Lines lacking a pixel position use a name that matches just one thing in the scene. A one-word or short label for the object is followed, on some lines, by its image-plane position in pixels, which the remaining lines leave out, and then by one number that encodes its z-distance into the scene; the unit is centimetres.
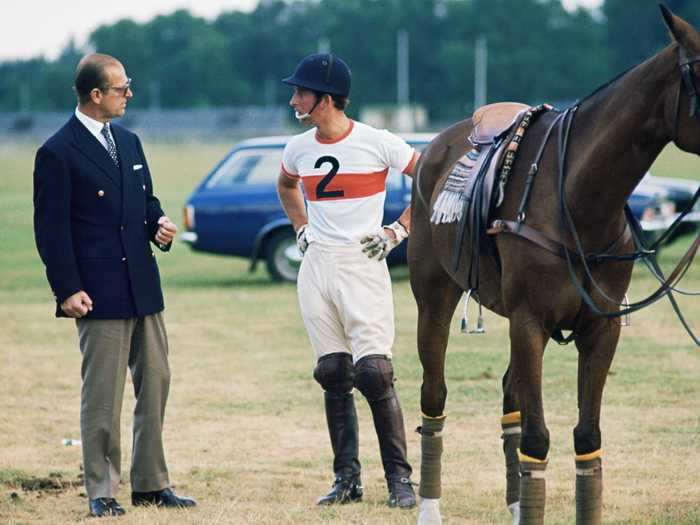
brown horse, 952
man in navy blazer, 1227
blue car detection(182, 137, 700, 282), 3222
